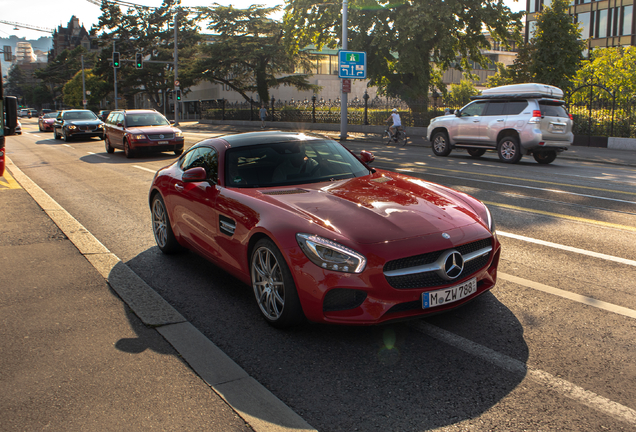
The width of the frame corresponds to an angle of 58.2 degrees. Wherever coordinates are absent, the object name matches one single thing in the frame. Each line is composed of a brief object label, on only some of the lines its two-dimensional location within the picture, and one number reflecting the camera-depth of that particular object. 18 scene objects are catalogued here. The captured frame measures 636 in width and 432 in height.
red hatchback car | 18.91
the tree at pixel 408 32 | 28.12
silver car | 16.20
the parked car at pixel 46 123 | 42.22
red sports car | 3.71
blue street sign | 28.34
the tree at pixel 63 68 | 116.75
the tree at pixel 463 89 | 55.58
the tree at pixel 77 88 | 100.12
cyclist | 24.95
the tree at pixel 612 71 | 29.75
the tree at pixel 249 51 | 51.53
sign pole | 27.42
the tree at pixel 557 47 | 28.36
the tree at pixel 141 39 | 72.56
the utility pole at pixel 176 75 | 47.16
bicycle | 25.10
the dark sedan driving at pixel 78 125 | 28.02
